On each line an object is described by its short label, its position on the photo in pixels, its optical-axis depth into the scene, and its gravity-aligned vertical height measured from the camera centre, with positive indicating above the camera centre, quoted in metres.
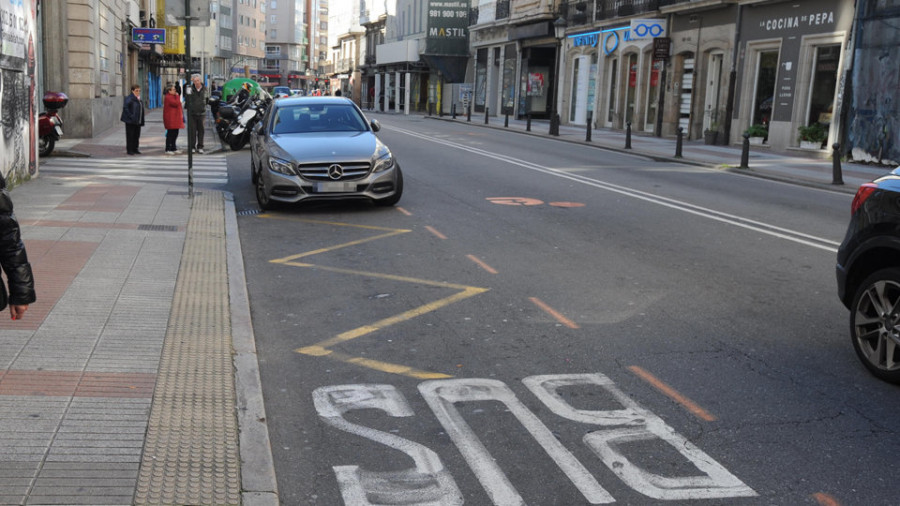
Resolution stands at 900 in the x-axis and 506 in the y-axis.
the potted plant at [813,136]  25.52 -0.77
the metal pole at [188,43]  12.81 +0.51
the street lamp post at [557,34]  34.25 +2.31
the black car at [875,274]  5.36 -1.01
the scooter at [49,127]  18.64 -1.10
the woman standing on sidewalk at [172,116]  20.25 -0.84
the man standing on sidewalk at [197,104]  21.12 -0.55
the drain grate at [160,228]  10.24 -1.69
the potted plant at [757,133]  28.20 -0.85
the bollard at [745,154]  20.75 -1.13
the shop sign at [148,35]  29.89 +1.39
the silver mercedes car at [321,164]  11.87 -1.03
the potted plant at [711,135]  30.23 -1.07
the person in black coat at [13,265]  4.01 -0.87
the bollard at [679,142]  23.78 -1.05
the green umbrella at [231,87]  34.78 -0.21
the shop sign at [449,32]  64.50 +4.22
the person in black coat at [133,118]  20.13 -0.91
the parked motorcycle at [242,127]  23.00 -1.13
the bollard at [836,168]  17.82 -1.15
